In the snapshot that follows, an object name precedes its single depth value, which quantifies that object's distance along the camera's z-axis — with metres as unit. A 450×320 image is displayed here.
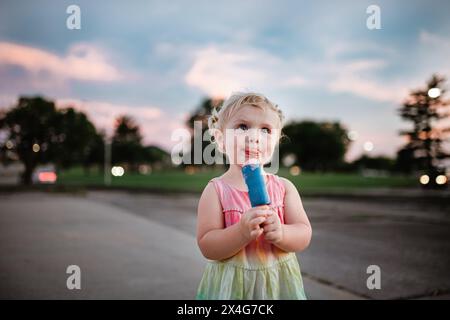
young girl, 1.49
